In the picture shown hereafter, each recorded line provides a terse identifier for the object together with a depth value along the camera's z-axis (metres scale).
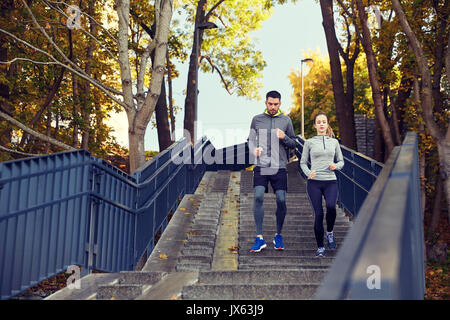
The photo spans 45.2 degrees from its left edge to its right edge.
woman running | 6.79
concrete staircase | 4.54
